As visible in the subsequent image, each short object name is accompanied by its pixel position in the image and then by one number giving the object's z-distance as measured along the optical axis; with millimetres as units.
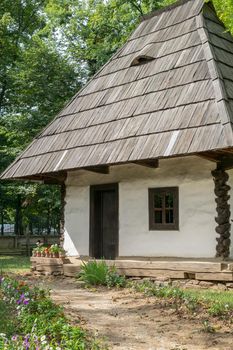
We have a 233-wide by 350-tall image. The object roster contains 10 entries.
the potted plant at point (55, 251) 11473
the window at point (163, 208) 10258
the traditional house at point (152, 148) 9312
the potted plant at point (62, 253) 11505
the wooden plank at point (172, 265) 8883
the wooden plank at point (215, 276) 8641
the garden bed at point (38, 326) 4211
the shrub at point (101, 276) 9195
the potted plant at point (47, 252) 11517
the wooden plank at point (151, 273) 9328
